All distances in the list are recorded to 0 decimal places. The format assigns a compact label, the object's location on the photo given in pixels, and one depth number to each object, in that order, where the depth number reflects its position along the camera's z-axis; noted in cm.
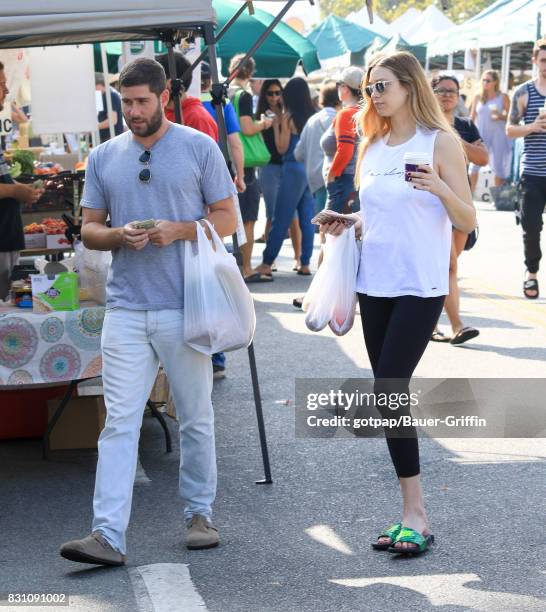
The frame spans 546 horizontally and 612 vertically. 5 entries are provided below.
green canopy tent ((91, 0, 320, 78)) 1689
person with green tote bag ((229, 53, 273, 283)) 1244
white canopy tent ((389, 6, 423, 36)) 4503
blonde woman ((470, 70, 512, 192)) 2272
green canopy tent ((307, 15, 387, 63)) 3756
